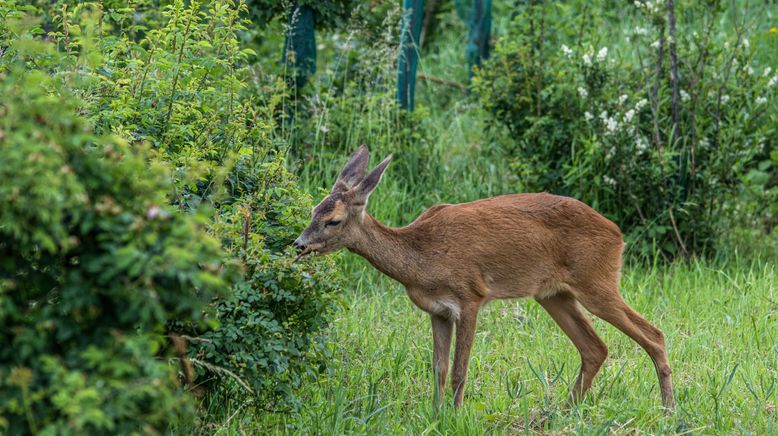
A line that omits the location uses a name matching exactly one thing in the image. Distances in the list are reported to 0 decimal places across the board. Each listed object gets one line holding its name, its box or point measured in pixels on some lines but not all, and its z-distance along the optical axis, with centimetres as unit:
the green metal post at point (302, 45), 1737
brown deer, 1177
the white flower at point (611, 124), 1639
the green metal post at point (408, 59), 1853
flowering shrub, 1658
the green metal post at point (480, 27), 2236
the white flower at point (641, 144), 1655
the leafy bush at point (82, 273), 584
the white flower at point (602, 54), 1655
